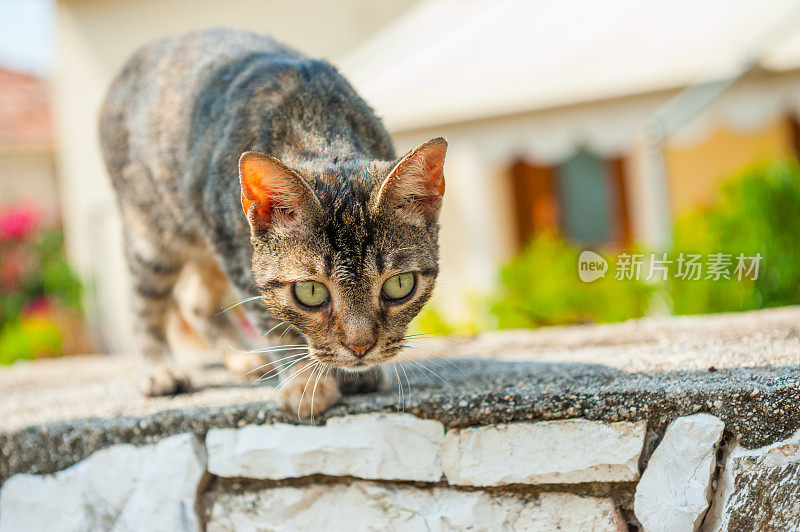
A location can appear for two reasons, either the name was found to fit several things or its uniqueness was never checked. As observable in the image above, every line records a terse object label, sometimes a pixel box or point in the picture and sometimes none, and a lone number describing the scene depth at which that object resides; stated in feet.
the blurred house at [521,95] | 14.29
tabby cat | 5.32
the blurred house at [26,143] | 32.53
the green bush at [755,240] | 12.00
